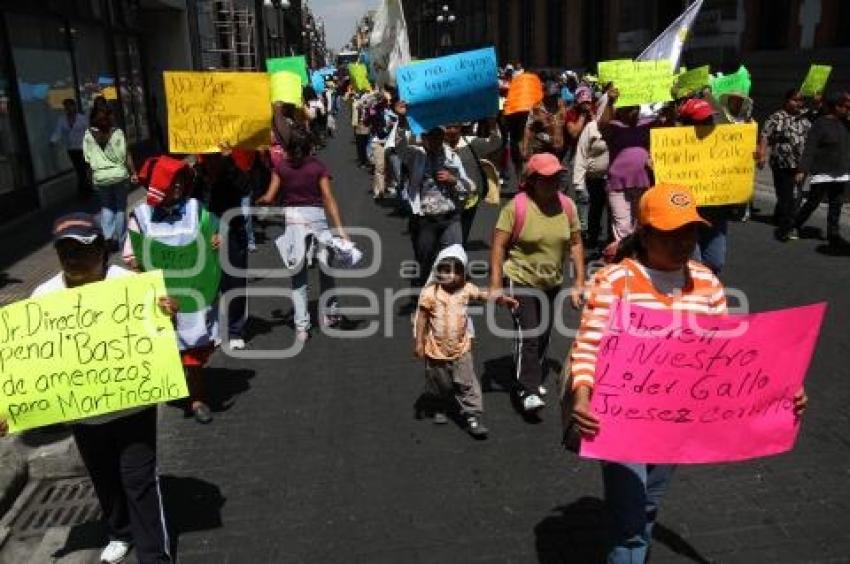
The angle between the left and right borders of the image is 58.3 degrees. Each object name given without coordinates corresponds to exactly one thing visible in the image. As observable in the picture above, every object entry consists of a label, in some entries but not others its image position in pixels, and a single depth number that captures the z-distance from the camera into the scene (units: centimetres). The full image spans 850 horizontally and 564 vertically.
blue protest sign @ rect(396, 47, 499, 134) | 633
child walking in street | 473
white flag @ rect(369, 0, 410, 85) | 1052
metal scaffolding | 2648
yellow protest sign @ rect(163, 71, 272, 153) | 646
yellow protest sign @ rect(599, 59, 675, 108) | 799
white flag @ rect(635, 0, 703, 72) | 923
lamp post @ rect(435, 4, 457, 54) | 5341
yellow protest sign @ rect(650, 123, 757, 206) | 630
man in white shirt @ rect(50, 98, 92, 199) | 1335
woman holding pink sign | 265
